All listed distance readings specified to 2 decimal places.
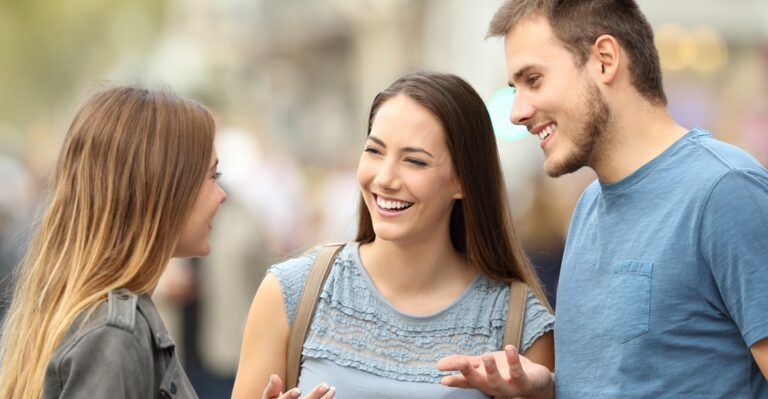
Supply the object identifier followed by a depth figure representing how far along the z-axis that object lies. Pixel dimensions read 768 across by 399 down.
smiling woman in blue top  7.41
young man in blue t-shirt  5.94
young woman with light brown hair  5.91
